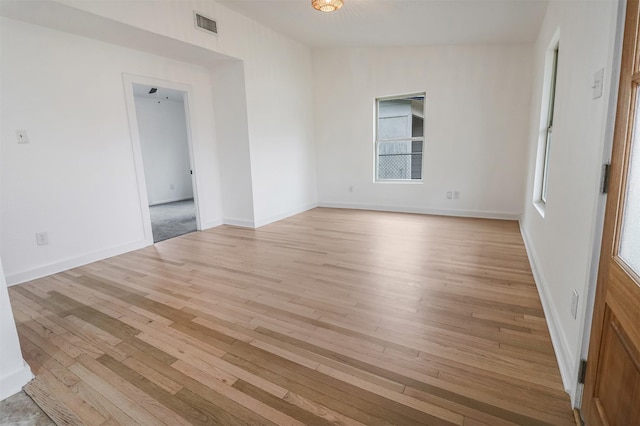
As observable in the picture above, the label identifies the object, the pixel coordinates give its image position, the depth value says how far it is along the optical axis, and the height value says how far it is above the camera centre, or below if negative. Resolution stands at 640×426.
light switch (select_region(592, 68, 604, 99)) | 1.29 +0.29
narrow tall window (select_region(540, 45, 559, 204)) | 3.13 +0.31
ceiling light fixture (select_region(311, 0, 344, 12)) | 3.10 +1.57
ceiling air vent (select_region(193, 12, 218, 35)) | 3.62 +1.69
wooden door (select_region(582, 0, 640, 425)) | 0.92 -0.39
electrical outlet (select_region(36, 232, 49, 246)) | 3.13 -0.67
